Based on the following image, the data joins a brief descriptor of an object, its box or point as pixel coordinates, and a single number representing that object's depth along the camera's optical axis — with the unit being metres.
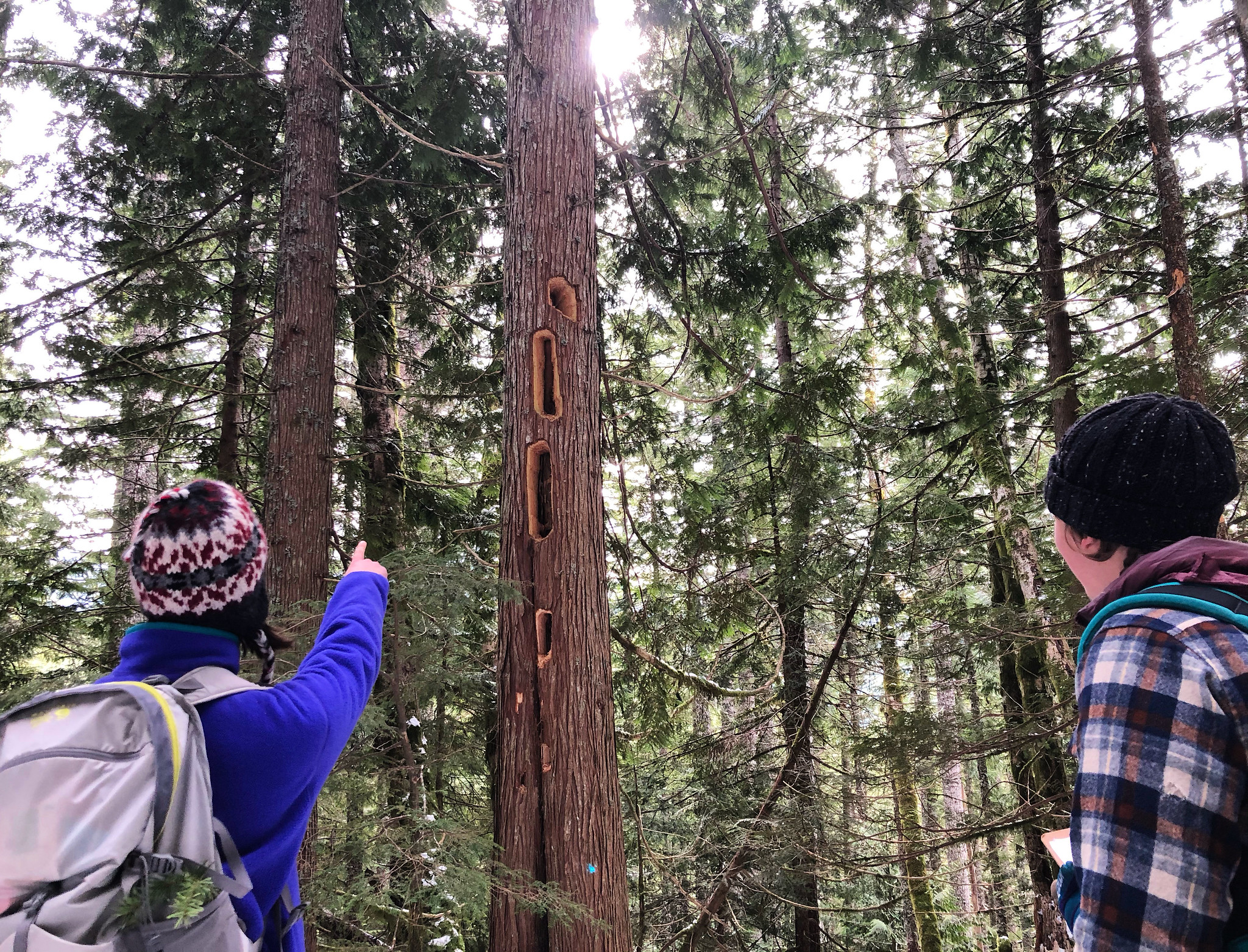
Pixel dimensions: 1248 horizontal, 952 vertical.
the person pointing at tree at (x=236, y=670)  1.49
